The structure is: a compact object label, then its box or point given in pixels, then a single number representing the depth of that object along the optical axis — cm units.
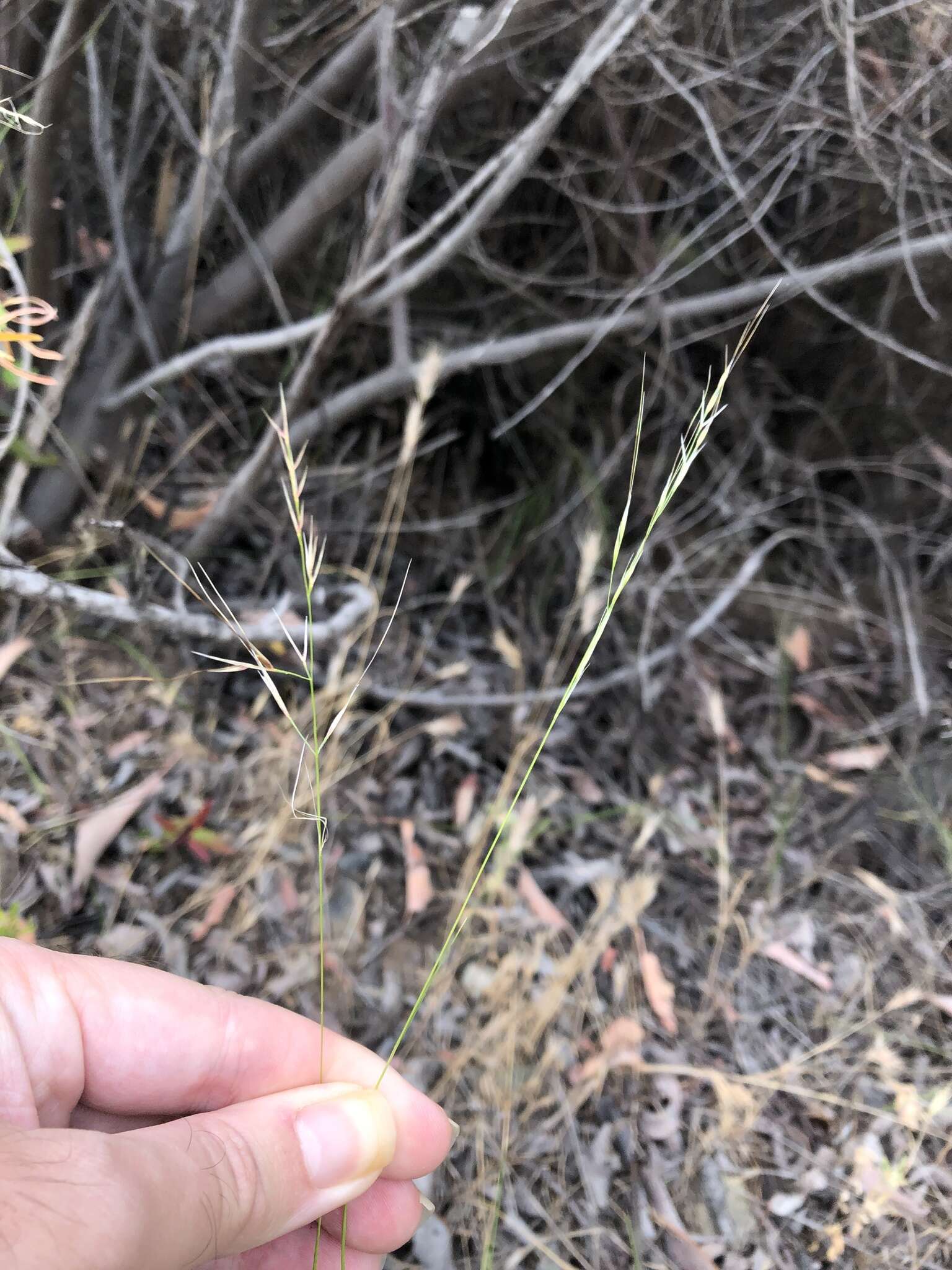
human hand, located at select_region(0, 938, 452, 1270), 14
